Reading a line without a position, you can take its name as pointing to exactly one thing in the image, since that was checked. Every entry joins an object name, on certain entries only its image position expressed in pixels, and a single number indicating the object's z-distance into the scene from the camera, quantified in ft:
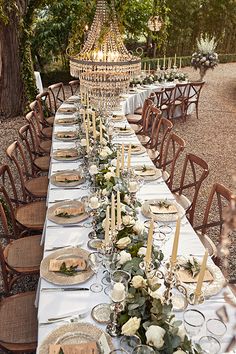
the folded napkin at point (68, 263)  7.34
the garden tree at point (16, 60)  24.77
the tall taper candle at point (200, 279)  5.16
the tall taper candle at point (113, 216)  6.66
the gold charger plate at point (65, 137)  15.20
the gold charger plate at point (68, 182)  11.07
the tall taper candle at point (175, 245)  5.56
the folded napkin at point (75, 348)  5.52
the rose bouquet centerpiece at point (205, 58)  30.37
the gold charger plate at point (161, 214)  9.18
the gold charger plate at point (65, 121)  17.46
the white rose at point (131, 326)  5.23
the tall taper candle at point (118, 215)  7.07
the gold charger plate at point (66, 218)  9.06
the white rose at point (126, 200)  8.77
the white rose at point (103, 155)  11.24
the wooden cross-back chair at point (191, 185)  10.82
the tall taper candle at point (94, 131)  12.32
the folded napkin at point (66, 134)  15.49
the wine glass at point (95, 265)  6.87
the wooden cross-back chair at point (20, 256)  8.84
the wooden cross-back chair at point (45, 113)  20.45
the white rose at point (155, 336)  4.96
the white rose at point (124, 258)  6.48
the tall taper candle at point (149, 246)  5.73
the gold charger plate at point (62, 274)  7.01
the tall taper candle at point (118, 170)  9.58
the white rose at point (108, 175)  9.50
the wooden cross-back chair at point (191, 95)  26.00
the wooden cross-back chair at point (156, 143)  15.39
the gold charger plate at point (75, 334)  5.76
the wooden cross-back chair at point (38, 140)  16.12
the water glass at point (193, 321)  5.46
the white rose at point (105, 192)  8.92
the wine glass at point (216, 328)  5.45
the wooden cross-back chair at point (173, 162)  12.84
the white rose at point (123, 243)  7.00
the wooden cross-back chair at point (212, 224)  9.28
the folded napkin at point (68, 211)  9.30
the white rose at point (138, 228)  7.49
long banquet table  6.40
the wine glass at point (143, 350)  4.90
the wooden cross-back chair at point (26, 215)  10.71
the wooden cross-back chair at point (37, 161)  14.58
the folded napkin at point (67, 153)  13.39
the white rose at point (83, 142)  12.58
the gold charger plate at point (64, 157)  13.04
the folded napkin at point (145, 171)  11.68
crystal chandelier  11.66
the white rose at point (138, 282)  5.79
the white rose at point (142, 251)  6.80
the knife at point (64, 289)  6.90
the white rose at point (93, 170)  10.11
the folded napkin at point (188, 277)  7.07
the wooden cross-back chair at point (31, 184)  12.10
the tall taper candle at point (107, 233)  6.50
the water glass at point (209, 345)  5.25
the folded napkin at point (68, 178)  11.29
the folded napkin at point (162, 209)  9.44
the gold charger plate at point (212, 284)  6.81
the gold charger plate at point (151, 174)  11.48
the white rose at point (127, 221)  7.62
